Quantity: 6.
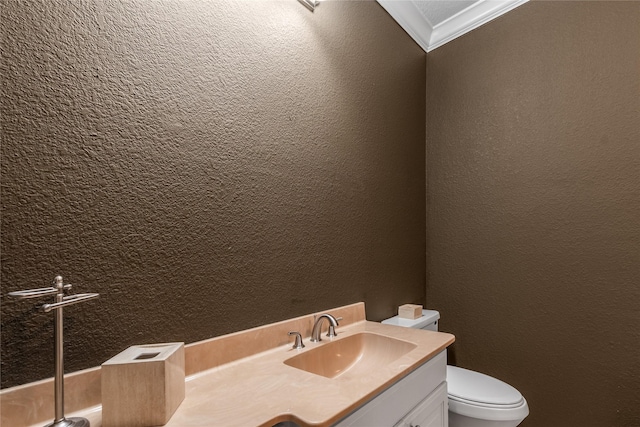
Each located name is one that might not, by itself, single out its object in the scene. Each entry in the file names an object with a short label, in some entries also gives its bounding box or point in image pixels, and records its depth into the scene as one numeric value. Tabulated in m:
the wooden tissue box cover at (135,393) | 0.67
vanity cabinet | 0.85
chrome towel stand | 0.64
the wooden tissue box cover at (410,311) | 1.80
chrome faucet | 1.25
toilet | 1.39
